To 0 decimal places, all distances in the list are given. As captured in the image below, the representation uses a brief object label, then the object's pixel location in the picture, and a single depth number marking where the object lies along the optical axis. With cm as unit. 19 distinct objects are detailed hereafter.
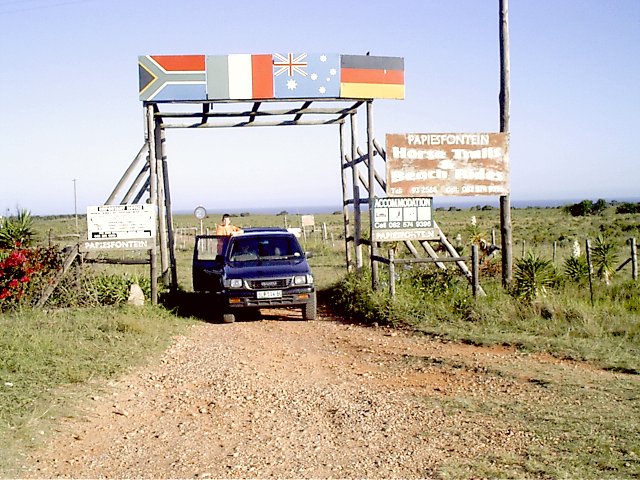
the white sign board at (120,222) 1344
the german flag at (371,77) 1464
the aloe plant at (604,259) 1508
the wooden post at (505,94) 1380
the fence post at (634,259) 1442
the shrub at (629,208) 6069
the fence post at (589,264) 1305
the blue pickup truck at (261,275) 1292
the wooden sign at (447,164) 1395
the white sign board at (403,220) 1407
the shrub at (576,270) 1459
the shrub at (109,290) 1305
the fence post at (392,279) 1292
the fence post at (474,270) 1287
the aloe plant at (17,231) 1371
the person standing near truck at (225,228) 1747
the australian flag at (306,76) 1441
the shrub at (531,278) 1294
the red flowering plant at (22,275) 1215
